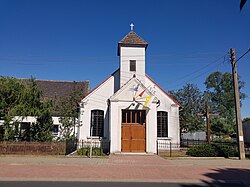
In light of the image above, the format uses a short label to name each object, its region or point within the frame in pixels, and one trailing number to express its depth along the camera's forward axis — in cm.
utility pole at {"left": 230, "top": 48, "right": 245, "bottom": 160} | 1552
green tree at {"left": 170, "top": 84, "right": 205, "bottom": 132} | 3658
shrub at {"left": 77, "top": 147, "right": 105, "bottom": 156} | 1642
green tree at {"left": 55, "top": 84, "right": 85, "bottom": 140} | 2018
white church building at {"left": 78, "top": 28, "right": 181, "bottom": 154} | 1792
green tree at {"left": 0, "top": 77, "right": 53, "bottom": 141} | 1658
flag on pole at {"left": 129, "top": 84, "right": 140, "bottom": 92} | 1866
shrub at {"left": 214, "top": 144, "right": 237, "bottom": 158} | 1658
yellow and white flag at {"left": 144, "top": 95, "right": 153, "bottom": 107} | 1796
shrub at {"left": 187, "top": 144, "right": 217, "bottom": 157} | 1638
